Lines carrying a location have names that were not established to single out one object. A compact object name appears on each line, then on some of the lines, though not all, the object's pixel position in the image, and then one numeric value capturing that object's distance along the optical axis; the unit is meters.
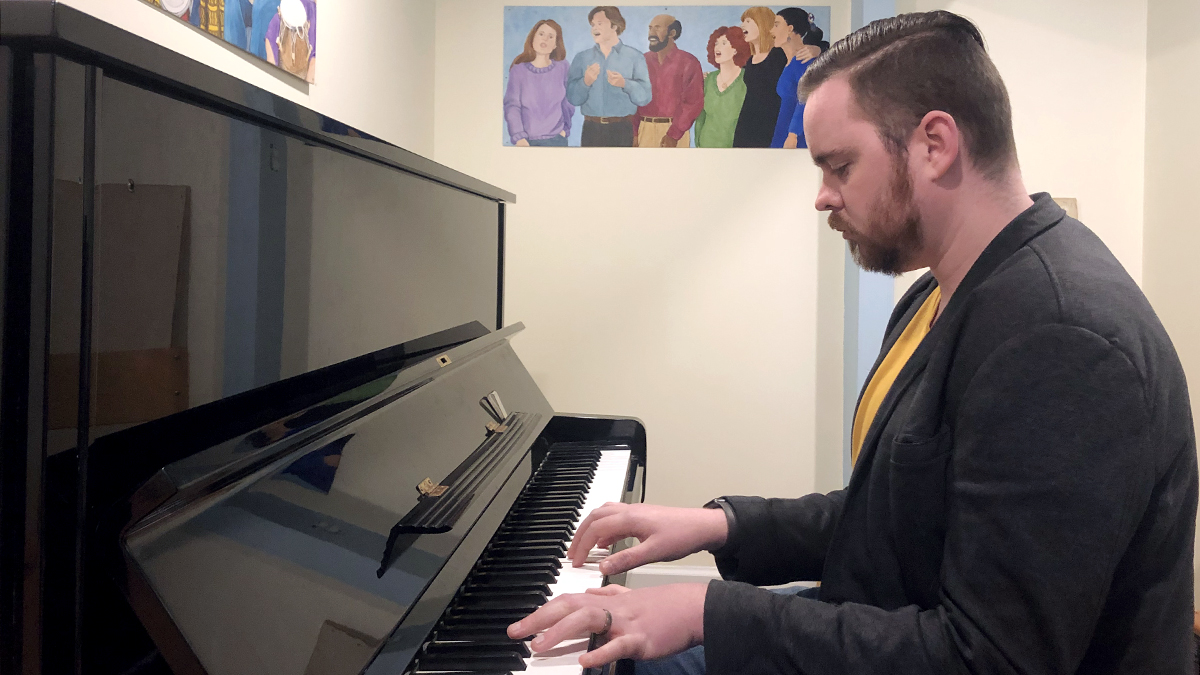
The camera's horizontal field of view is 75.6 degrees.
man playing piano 0.78
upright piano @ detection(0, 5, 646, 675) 0.53
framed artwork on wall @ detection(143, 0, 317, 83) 1.57
